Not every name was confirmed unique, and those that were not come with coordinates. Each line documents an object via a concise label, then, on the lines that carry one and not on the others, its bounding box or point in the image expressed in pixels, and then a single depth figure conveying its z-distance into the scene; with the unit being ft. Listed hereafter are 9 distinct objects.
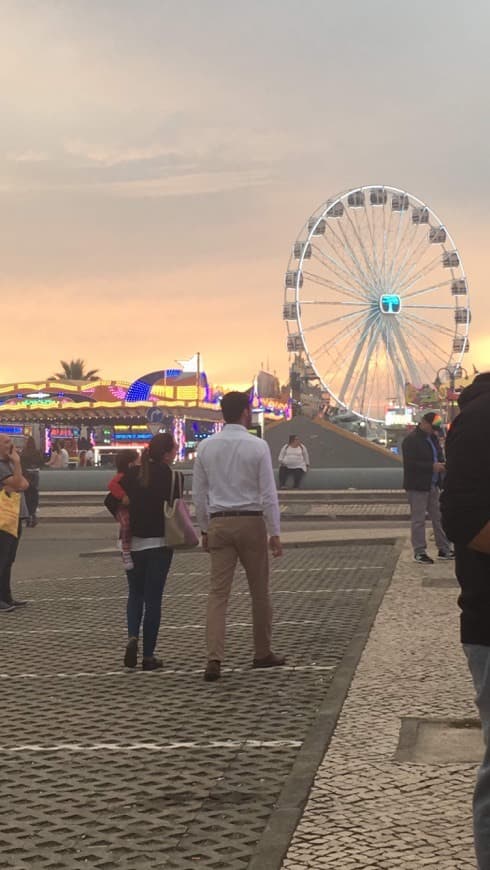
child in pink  30.09
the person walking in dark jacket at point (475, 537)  12.39
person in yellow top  40.93
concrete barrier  128.36
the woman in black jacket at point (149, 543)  29.50
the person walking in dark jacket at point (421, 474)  50.85
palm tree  407.40
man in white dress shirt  28.40
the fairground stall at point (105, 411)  212.43
